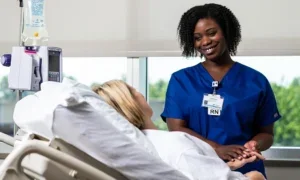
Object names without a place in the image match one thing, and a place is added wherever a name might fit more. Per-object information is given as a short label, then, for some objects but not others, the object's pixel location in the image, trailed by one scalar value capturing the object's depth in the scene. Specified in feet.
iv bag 10.40
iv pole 10.60
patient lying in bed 7.63
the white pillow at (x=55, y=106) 6.98
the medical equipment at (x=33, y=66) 9.94
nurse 9.78
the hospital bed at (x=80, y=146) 6.76
